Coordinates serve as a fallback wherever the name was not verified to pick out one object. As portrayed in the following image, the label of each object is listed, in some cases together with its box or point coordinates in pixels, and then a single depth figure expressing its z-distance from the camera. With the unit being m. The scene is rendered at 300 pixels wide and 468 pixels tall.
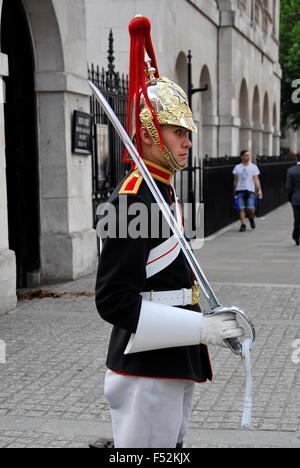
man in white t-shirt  15.96
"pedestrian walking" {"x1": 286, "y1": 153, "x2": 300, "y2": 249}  13.51
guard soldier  2.71
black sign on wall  9.74
